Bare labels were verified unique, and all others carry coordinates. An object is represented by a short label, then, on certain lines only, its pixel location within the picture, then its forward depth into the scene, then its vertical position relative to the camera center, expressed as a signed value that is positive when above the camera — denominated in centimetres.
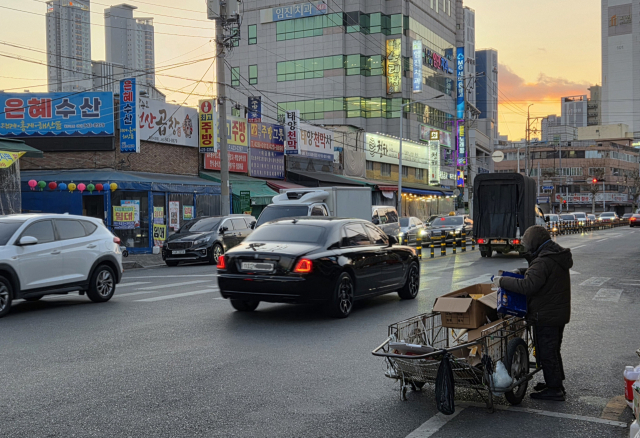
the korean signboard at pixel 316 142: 4144 +398
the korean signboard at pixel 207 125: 3231 +386
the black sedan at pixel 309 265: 984 -96
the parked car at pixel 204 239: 2217 -118
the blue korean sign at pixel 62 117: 2817 +378
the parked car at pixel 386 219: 2623 -63
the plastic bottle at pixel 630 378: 534 -144
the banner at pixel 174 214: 2912 -42
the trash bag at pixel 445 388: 512 -144
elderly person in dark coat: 576 -87
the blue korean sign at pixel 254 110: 3683 +526
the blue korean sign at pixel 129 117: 2809 +374
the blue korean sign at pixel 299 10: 6762 +2012
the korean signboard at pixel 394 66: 6612 +1375
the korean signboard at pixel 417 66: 6621 +1377
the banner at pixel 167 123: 2930 +378
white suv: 1074 -90
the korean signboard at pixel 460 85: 7250 +1279
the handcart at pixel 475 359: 536 -131
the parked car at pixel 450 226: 3311 -122
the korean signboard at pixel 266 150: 3688 +307
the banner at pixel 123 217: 2738 -49
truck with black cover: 2383 -31
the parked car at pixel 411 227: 3185 -125
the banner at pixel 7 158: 2305 +169
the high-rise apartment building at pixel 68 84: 18650 +3657
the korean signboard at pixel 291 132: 3991 +430
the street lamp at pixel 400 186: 4327 +112
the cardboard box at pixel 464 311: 604 -100
